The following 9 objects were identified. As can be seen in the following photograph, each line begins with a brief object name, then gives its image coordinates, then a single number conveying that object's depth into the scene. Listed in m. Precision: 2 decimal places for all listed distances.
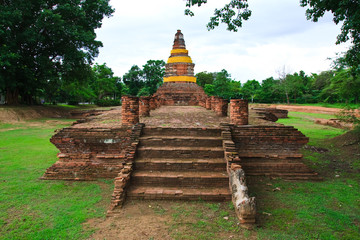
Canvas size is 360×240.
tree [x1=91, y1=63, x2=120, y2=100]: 38.25
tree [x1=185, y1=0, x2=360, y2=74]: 5.52
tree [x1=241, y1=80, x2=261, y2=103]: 38.64
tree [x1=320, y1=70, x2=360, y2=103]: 9.31
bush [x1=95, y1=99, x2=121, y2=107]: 34.16
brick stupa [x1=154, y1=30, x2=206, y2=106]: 17.14
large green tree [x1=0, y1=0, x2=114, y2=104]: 16.23
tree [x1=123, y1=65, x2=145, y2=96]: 44.20
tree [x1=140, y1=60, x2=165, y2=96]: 42.81
